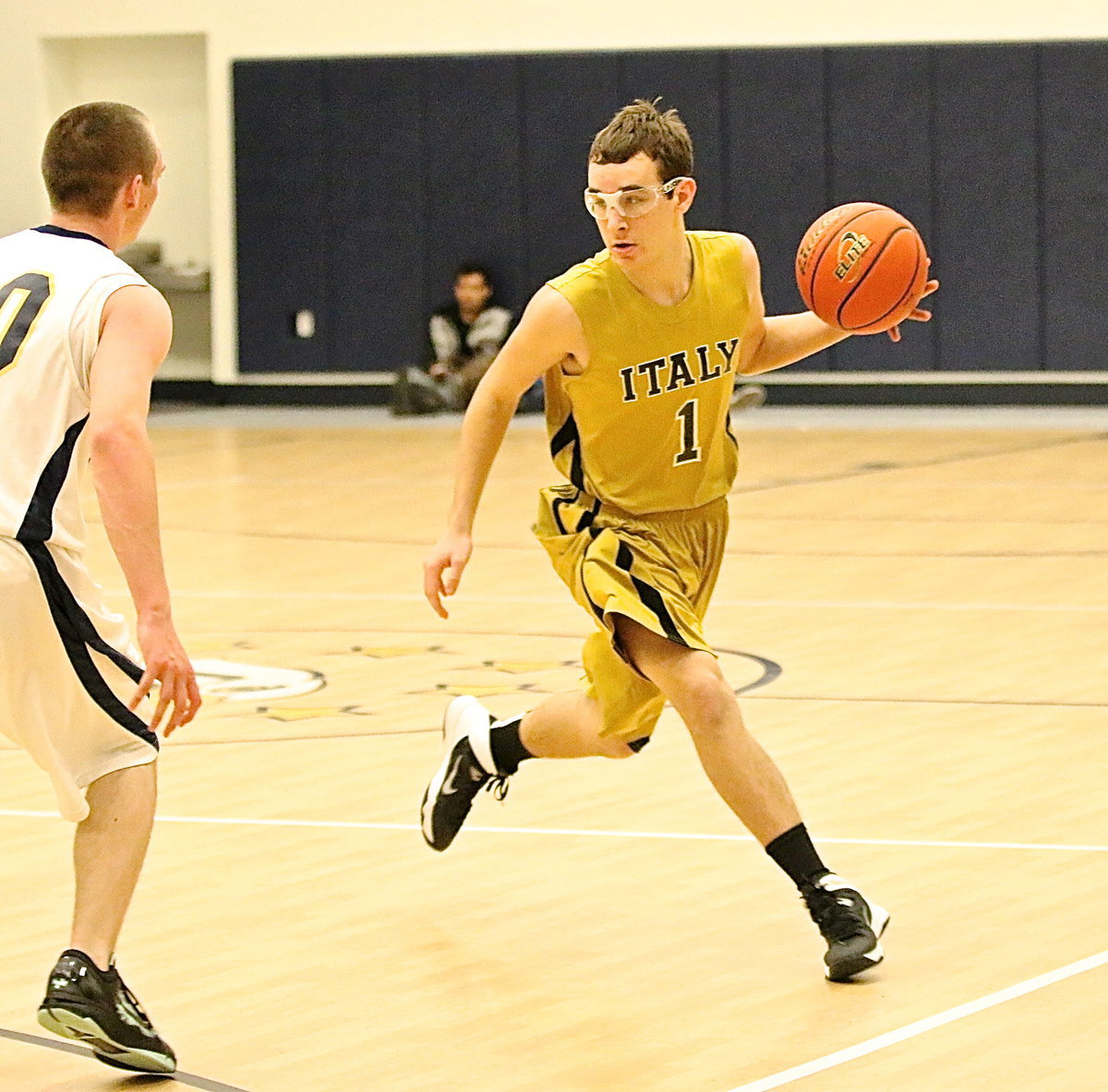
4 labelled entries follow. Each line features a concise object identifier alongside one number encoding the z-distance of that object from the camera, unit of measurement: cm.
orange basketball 899
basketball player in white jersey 664
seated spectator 3341
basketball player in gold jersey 816
